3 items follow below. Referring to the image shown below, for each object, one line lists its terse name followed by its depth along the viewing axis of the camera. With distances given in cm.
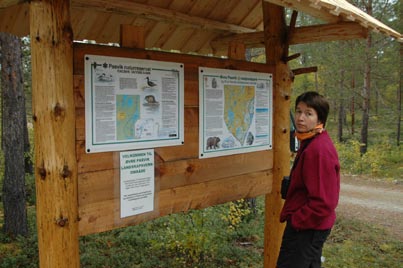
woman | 265
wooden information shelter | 230
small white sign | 270
